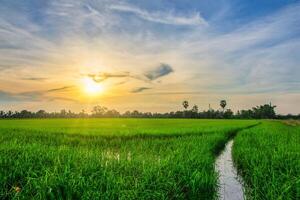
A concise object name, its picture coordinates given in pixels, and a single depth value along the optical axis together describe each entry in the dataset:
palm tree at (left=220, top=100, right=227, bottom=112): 76.69
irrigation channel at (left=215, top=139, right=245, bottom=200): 5.07
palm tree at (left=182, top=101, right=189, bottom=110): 79.19
